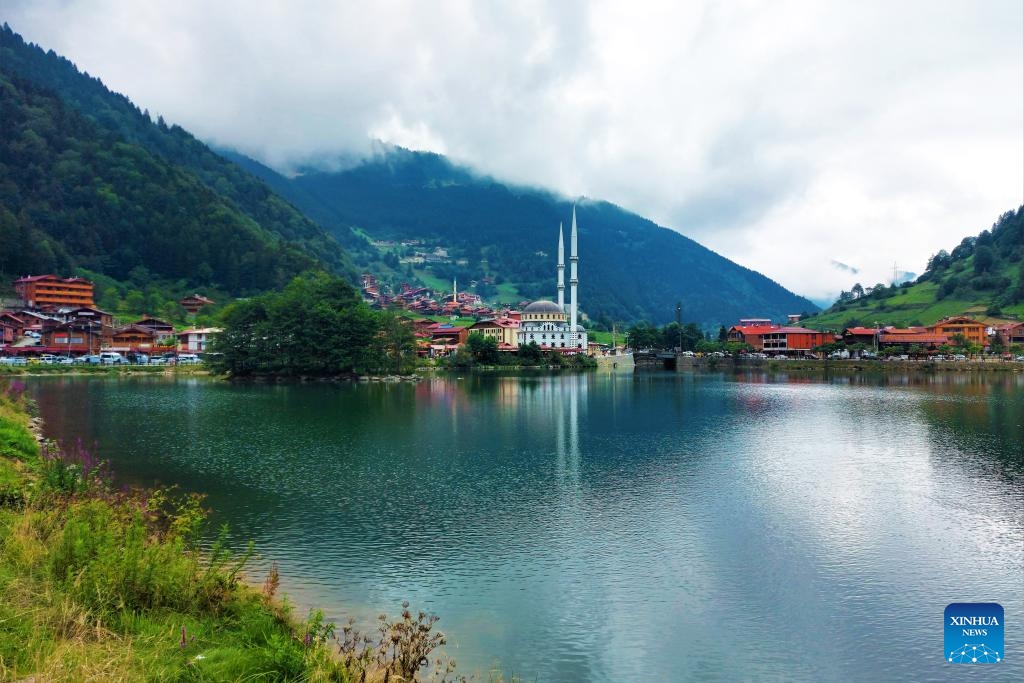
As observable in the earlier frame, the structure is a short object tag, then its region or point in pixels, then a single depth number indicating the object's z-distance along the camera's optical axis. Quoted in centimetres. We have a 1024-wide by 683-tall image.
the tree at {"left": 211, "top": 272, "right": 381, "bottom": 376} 7888
